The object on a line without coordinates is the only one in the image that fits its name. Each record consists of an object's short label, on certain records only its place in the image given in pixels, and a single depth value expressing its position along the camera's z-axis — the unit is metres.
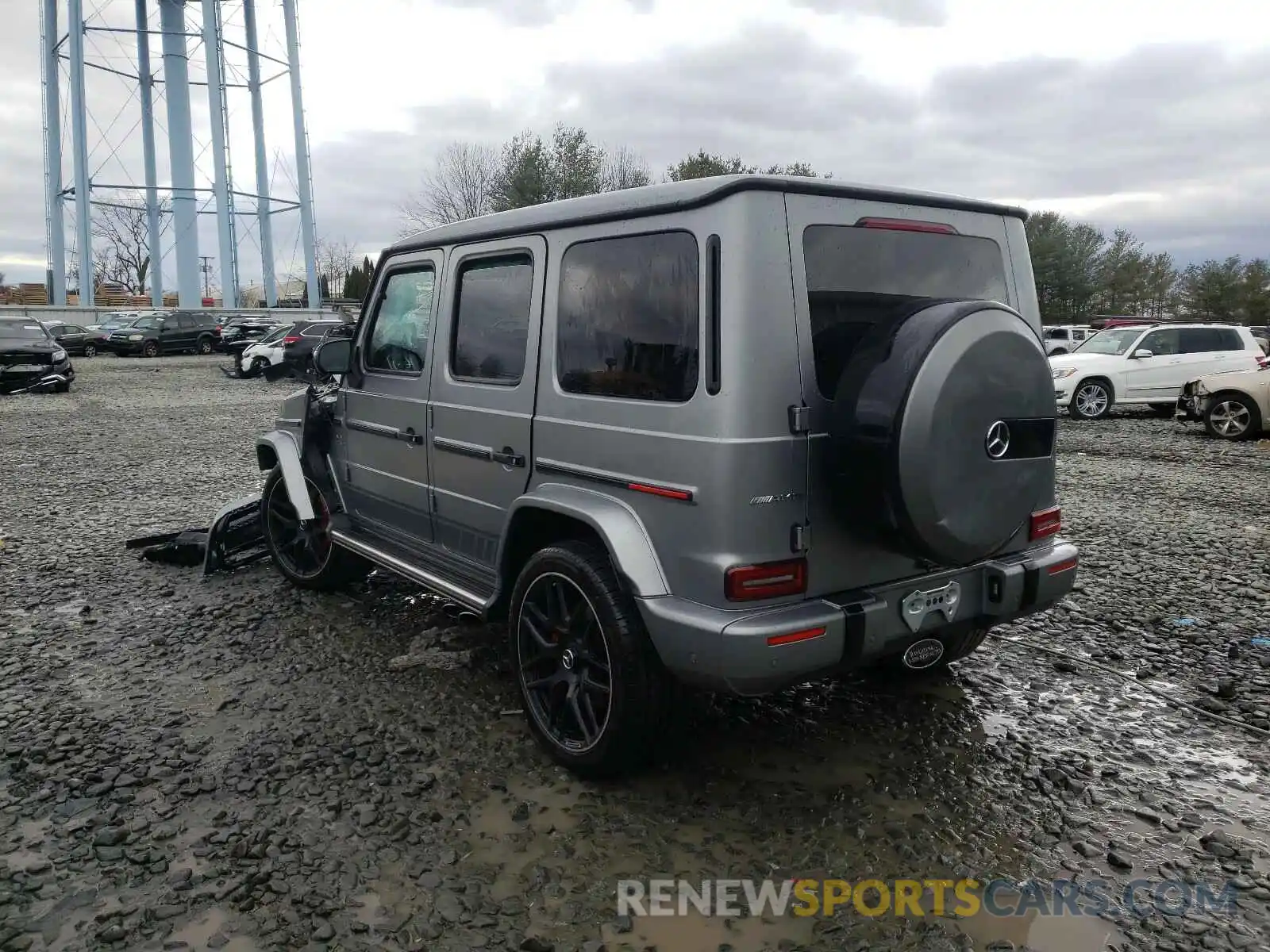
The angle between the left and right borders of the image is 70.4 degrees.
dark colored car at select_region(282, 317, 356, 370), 23.06
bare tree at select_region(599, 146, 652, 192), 45.38
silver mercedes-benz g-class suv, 2.81
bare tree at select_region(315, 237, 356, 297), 76.00
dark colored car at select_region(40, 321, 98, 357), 33.47
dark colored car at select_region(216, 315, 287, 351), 34.22
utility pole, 74.94
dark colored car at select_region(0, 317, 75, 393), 19.55
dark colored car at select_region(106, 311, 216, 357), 33.34
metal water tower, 38.81
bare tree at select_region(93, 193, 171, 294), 69.96
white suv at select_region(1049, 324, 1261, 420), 15.03
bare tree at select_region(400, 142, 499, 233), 43.50
